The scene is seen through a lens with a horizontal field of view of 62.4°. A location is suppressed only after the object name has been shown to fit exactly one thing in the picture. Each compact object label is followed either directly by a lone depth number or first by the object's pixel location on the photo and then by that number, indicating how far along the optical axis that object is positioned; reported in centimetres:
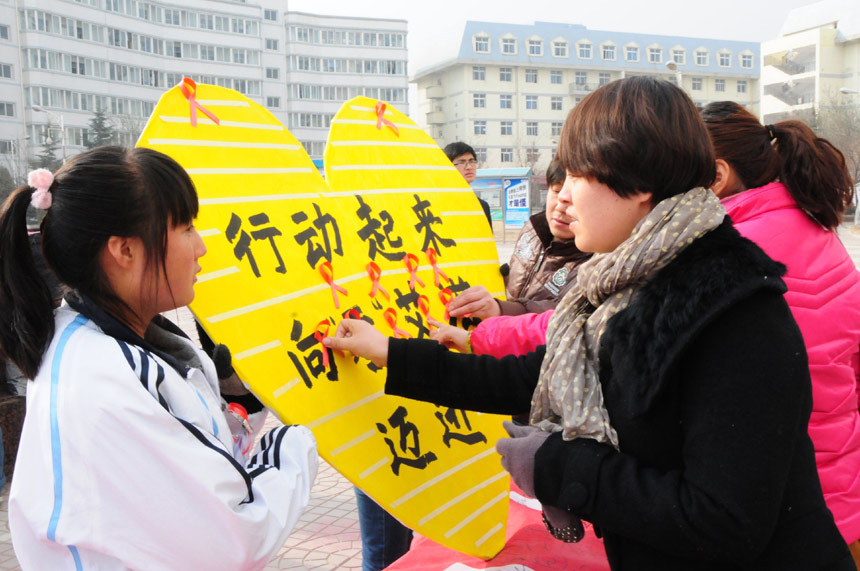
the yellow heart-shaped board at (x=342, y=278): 140
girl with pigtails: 100
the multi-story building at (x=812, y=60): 4303
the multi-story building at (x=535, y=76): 4828
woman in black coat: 100
